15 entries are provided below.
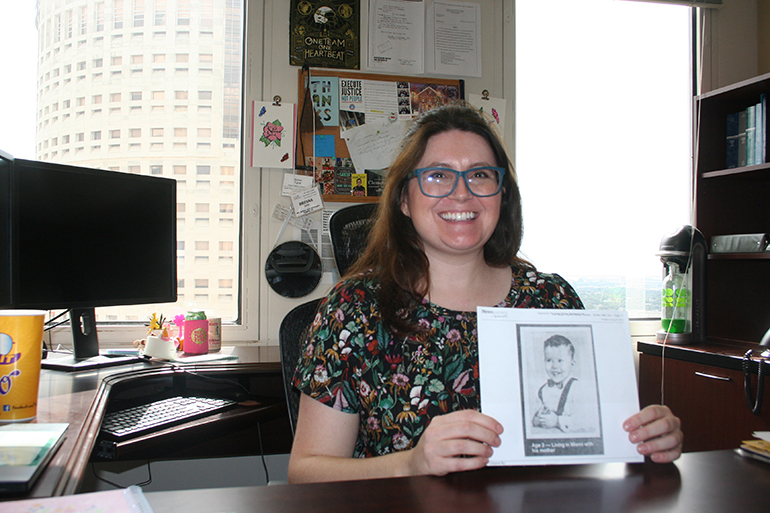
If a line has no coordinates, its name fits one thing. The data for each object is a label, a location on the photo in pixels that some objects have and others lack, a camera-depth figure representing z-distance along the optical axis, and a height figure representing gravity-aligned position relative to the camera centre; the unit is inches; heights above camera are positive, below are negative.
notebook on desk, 24.4 -10.1
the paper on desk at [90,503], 21.6 -10.0
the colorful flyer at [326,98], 83.3 +25.2
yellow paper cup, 33.0 -6.5
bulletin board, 83.0 +23.3
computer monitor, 55.2 +2.0
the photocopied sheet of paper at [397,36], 85.4 +36.0
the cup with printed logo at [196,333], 72.3 -10.0
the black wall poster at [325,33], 83.0 +35.2
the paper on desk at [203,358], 66.9 -12.6
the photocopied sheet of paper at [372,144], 84.4 +18.4
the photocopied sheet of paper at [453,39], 87.5 +36.4
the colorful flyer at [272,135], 81.5 +19.0
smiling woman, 37.8 -4.0
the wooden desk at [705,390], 67.7 -17.3
